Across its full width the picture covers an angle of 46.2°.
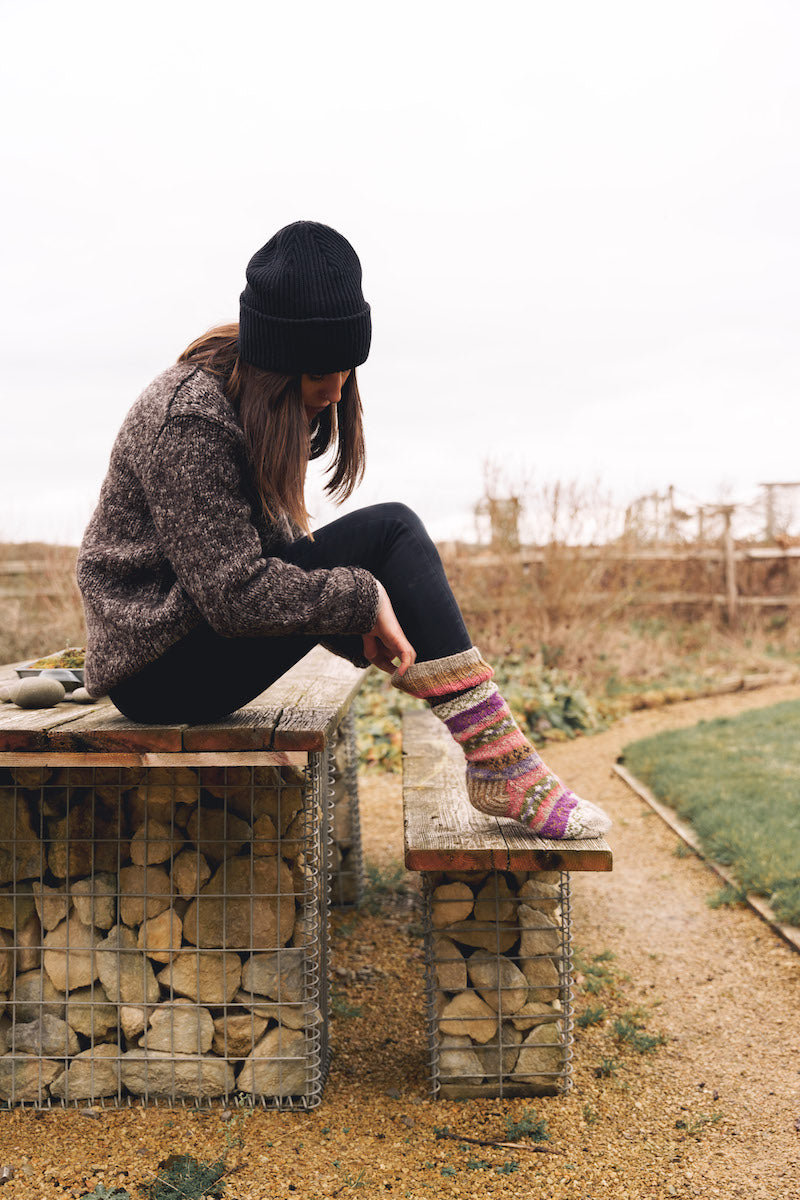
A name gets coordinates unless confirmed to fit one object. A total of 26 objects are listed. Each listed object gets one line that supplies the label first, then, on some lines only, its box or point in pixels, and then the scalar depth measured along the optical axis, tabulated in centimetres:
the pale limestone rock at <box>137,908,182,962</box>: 206
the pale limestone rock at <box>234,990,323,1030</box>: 206
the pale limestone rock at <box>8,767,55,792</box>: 212
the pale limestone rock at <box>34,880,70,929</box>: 210
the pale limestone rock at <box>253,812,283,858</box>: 209
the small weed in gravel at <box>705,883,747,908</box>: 348
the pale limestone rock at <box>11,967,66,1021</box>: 209
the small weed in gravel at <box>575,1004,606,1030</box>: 250
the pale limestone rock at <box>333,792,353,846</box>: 353
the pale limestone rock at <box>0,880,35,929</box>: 210
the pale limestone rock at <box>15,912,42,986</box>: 211
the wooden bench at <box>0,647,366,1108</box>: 206
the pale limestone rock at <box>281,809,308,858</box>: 209
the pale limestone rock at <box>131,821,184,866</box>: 208
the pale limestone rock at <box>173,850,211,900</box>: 207
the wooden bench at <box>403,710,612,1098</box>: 207
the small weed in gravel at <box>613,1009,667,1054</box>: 237
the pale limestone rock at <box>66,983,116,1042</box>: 207
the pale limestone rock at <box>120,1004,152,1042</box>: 206
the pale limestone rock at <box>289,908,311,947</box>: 207
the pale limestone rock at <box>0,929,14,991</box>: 210
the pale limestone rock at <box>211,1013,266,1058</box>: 206
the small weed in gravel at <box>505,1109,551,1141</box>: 191
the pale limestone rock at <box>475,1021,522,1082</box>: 208
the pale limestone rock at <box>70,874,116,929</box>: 208
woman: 174
